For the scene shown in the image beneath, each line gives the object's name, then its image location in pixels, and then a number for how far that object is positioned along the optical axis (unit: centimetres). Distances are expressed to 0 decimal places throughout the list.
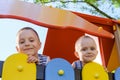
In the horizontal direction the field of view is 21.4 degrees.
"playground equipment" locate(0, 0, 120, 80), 184
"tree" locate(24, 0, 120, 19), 548
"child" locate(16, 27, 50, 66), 174
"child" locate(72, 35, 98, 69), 193
